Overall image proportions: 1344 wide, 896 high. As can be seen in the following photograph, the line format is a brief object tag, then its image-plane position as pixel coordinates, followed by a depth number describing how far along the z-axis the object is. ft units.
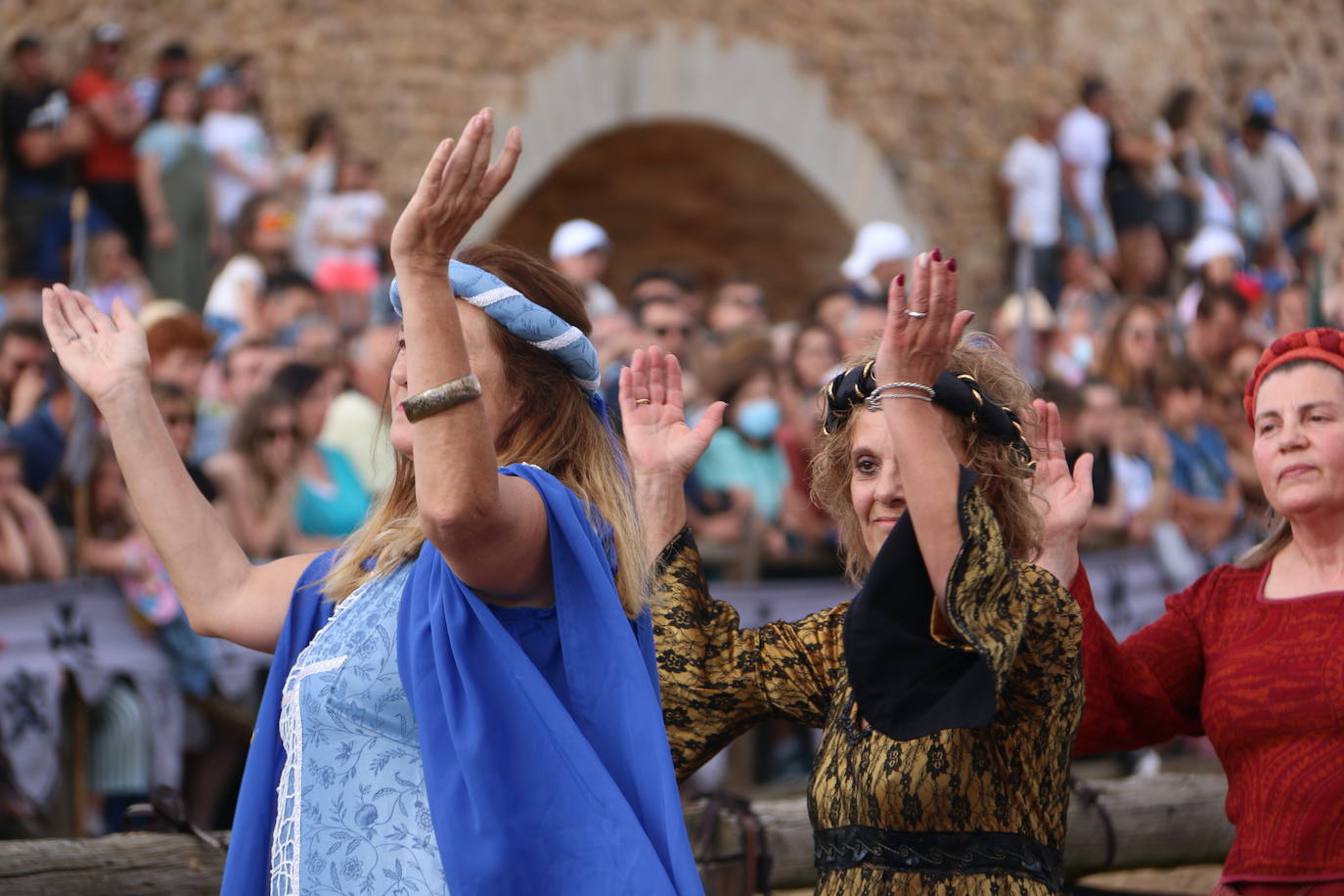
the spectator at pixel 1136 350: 56.98
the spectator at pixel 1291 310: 72.73
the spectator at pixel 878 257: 63.14
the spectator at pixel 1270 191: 91.56
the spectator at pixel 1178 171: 86.59
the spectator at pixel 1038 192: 82.32
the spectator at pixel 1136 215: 85.35
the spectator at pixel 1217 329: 64.33
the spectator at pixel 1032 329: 60.95
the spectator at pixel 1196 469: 54.00
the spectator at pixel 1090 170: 83.86
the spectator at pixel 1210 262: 74.06
